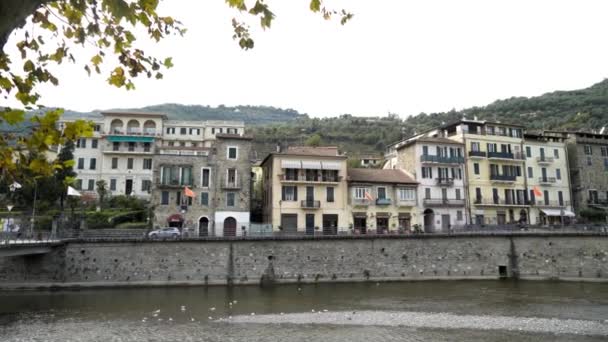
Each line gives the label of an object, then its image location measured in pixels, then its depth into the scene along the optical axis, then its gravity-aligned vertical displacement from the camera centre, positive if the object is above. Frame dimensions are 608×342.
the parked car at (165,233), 34.19 -0.18
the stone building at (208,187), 41.00 +4.32
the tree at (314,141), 79.62 +17.06
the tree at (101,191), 45.76 +4.58
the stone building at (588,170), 50.94 +6.97
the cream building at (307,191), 42.16 +3.89
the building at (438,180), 45.88 +5.37
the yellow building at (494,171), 47.59 +6.54
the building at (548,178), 49.28 +5.79
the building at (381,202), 43.69 +2.79
